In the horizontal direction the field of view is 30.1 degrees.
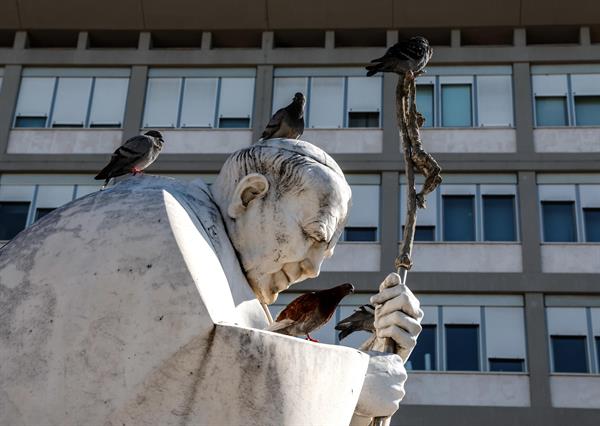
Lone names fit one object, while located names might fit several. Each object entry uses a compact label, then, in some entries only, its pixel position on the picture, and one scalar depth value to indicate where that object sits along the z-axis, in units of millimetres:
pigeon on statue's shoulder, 6762
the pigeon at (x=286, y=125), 4137
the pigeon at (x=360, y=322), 4703
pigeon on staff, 4090
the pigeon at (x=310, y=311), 3469
